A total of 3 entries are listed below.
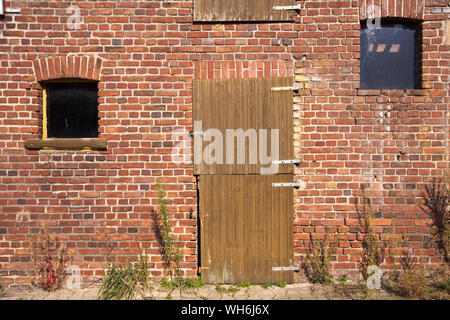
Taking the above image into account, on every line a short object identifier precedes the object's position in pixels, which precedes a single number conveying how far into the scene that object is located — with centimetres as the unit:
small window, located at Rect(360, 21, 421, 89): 404
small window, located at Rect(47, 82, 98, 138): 407
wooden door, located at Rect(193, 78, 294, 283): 387
